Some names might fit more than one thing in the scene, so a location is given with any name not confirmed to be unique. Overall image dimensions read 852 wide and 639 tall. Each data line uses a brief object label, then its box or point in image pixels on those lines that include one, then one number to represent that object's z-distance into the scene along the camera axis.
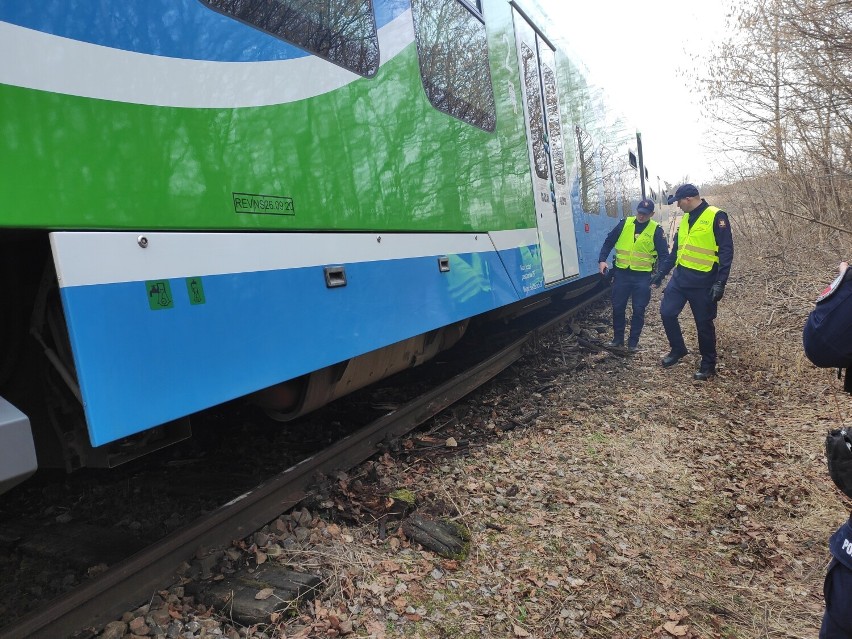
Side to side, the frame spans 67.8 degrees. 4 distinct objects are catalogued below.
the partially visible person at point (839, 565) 1.66
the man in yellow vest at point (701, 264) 6.44
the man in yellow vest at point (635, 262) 7.96
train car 1.94
